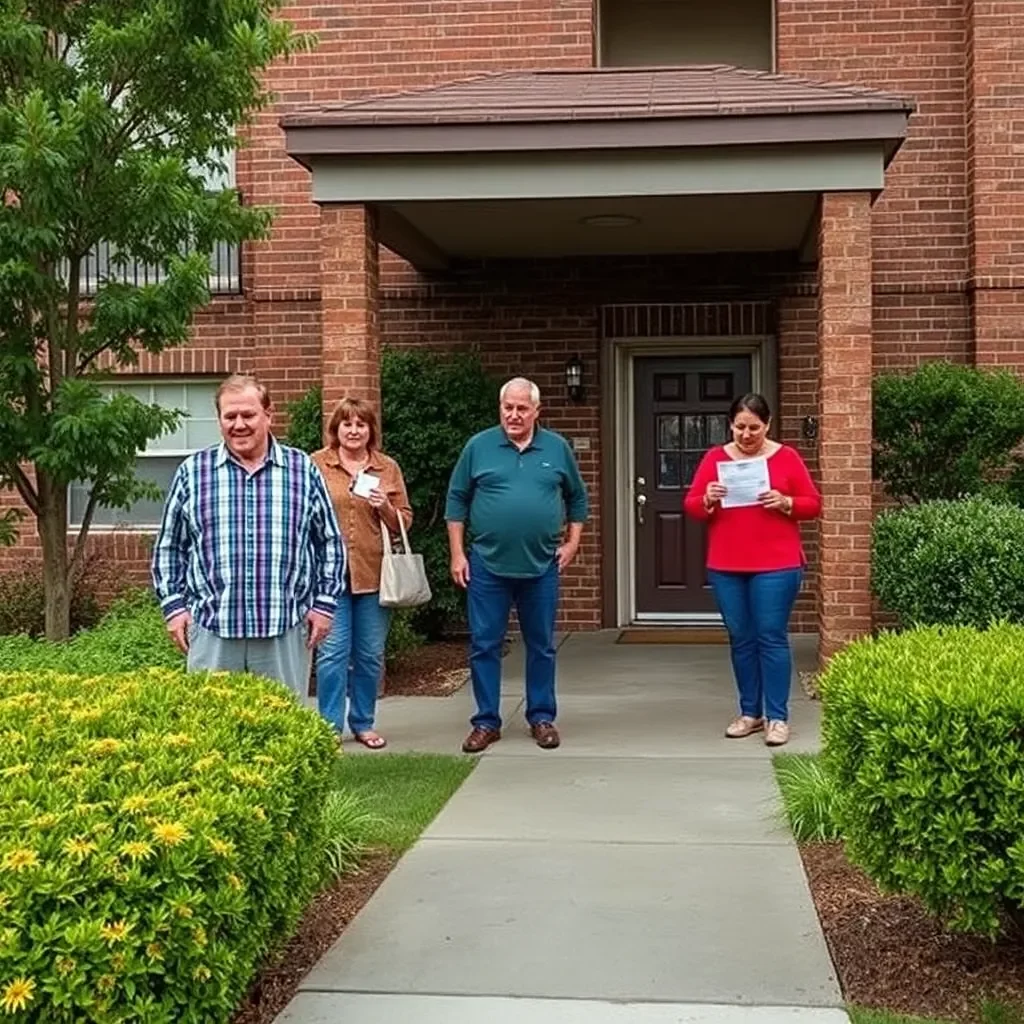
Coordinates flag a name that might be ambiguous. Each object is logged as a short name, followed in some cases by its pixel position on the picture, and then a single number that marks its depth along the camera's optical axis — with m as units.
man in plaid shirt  4.86
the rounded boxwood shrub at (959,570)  7.71
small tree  7.46
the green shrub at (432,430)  10.38
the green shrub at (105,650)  7.41
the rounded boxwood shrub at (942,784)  3.54
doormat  10.98
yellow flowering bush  2.61
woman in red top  6.92
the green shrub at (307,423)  10.12
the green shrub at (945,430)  9.41
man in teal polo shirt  6.80
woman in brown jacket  6.75
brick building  10.70
